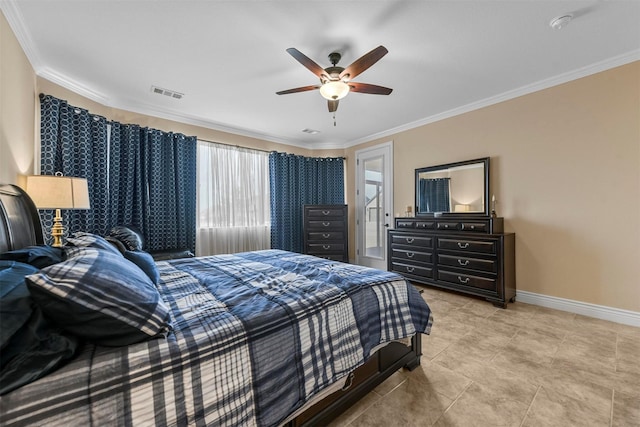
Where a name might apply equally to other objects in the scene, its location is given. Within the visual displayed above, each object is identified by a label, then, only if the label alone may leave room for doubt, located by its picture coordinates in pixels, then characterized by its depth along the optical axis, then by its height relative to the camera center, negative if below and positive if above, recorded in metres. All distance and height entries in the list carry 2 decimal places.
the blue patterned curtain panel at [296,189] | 4.80 +0.50
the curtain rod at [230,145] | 4.06 +1.19
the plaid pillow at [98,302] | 0.77 -0.28
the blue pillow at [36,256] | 1.12 -0.18
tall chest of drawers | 4.84 -0.37
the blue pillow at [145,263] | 1.56 -0.31
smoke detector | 1.96 +1.48
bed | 0.74 -0.50
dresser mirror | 3.48 +0.33
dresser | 2.99 -0.58
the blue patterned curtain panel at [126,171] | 2.68 +0.56
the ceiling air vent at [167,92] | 3.02 +1.50
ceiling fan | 1.98 +1.20
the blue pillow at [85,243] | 1.33 -0.14
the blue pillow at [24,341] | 0.66 -0.35
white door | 4.75 +0.19
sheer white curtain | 4.08 +0.25
